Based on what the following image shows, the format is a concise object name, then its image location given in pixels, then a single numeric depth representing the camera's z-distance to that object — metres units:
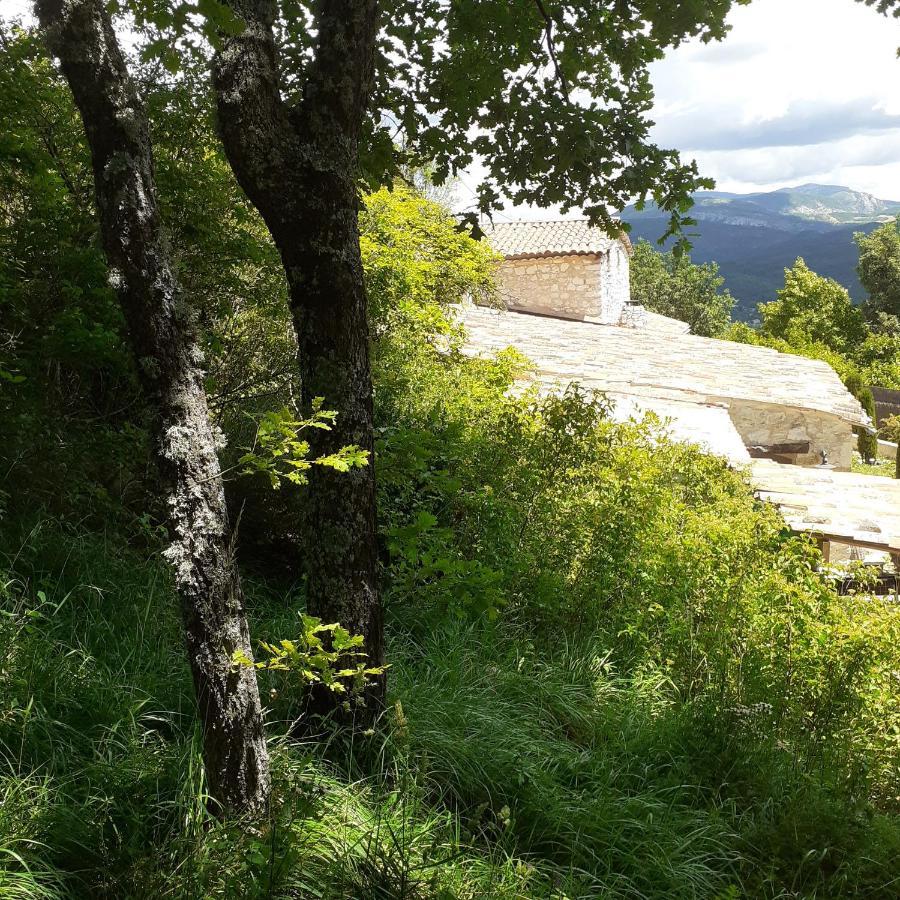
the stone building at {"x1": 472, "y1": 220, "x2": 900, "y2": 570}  8.82
